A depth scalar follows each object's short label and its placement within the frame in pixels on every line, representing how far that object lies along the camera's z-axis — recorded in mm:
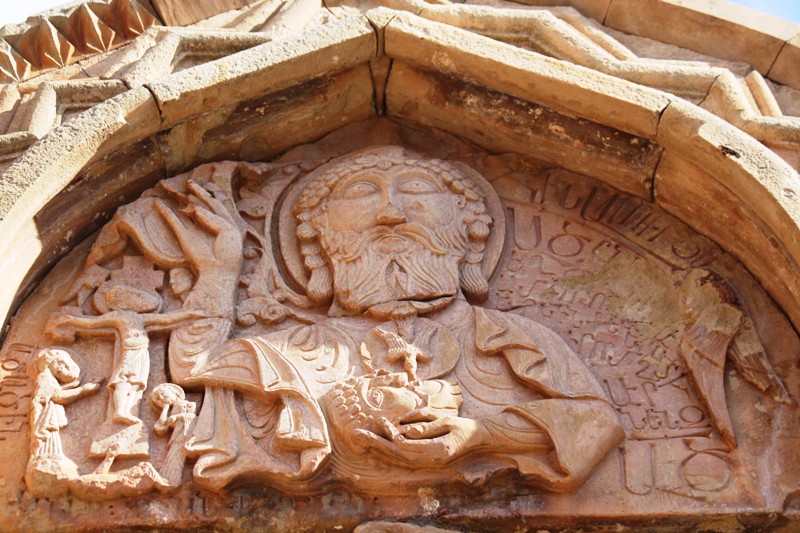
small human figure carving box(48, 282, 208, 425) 4980
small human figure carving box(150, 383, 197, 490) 4742
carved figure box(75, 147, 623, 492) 4719
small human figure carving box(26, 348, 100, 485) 4738
